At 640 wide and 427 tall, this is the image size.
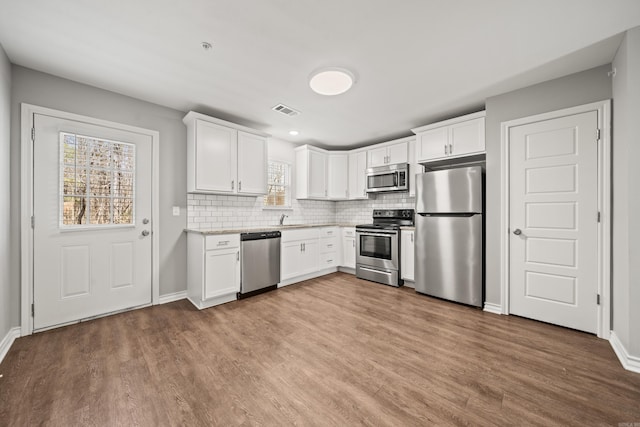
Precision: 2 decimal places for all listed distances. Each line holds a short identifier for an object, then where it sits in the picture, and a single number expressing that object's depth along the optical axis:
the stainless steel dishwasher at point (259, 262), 3.39
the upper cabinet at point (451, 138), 3.16
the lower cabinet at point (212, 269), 3.02
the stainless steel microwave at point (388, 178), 4.17
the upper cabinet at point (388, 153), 4.25
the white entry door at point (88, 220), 2.46
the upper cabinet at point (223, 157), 3.24
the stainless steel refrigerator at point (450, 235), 3.04
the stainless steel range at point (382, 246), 4.00
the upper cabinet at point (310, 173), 4.72
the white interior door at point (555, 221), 2.40
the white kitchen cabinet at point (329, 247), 4.55
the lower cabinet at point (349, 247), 4.66
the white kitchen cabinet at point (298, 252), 3.92
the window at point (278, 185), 4.57
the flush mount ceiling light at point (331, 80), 2.29
